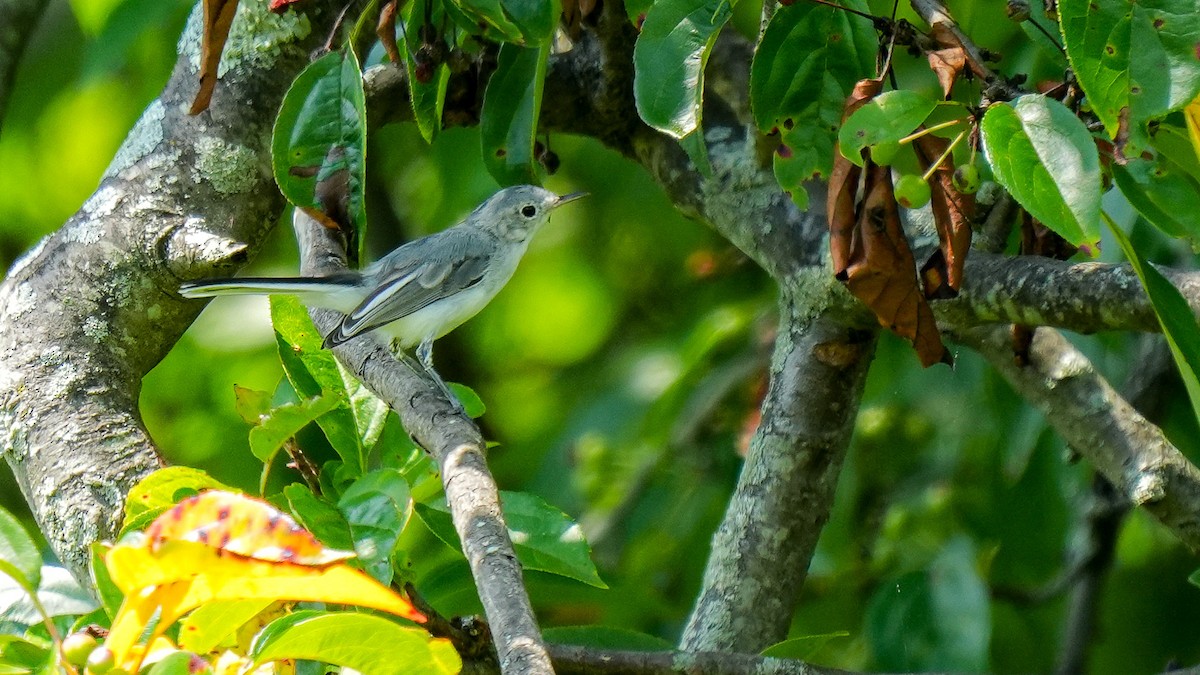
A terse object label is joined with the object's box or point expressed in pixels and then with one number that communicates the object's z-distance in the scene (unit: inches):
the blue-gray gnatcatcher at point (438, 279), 260.9
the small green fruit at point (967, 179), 248.6
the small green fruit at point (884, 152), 247.9
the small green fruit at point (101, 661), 243.2
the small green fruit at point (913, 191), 248.3
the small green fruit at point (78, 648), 243.8
